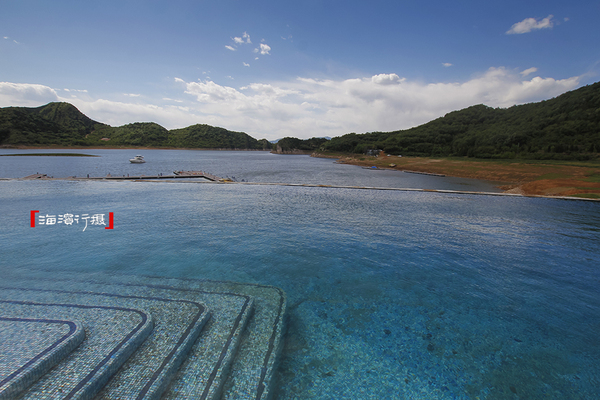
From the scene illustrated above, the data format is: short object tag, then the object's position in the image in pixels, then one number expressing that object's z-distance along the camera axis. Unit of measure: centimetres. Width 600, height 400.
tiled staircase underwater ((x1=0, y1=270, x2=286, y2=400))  321
